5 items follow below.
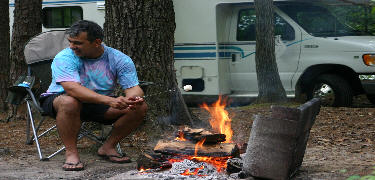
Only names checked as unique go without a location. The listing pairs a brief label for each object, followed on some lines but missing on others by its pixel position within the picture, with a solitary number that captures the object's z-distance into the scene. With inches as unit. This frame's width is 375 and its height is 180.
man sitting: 196.2
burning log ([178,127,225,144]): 195.0
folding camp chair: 221.6
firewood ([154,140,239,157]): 192.2
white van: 392.5
